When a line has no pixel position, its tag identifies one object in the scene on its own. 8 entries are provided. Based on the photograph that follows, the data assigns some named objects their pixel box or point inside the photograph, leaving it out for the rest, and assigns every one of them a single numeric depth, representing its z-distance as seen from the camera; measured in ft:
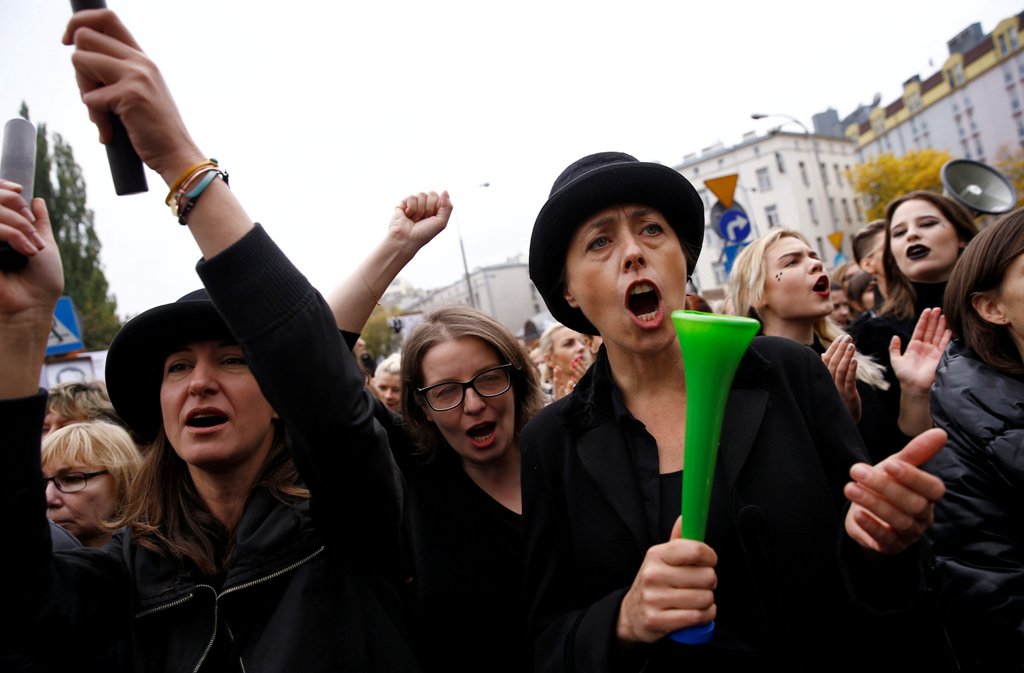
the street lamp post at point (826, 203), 165.01
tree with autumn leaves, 125.90
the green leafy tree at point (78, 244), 97.76
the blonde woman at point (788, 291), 10.77
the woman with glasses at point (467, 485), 7.17
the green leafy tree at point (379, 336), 216.62
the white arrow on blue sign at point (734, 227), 24.17
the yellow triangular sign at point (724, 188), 23.67
